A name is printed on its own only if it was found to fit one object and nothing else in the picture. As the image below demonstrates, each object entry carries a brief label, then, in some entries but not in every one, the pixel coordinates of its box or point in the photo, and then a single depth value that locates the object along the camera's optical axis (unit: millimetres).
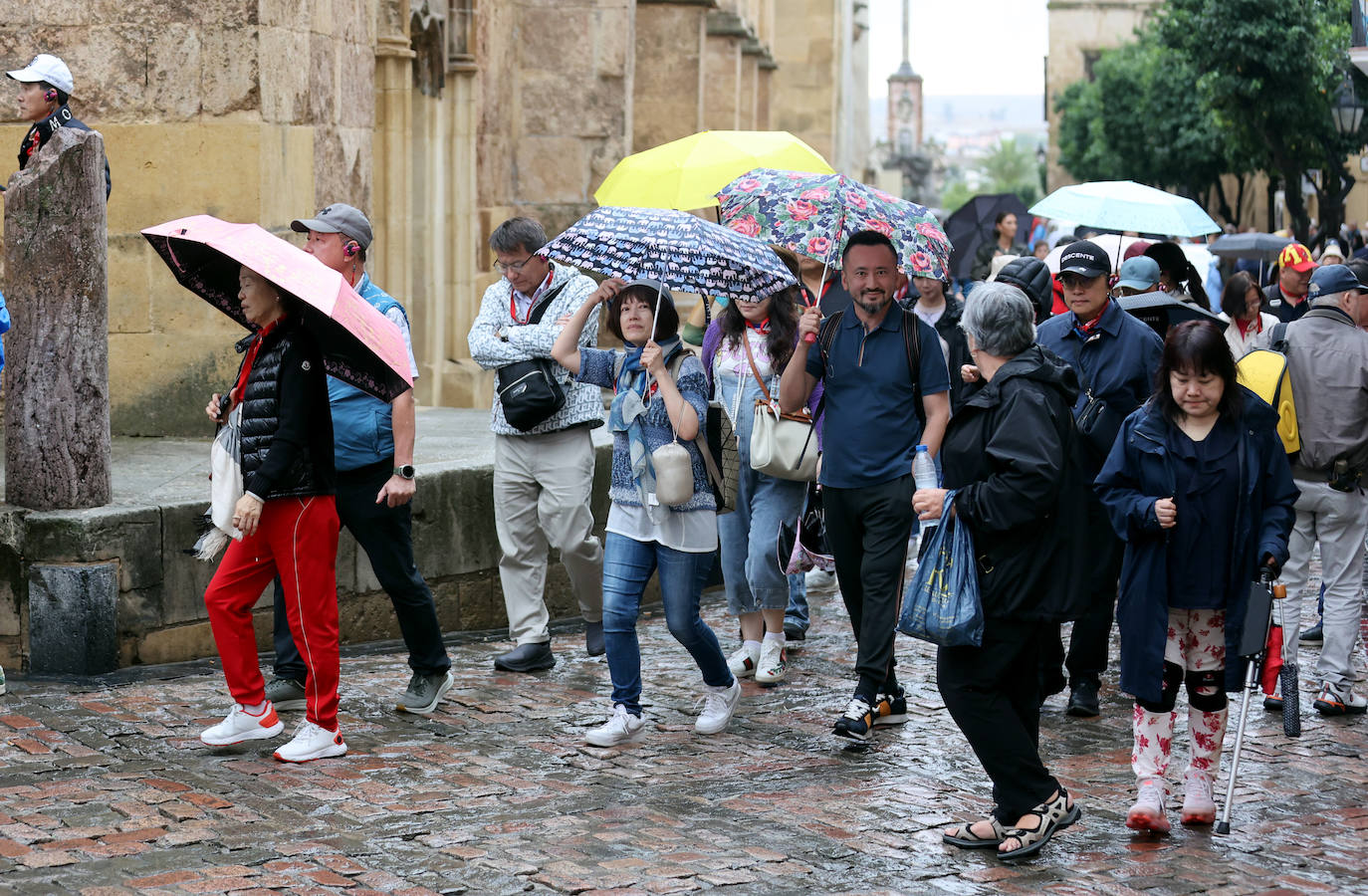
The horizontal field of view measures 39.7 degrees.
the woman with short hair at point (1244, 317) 9750
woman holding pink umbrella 6453
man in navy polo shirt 7070
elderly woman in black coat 5672
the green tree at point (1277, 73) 31891
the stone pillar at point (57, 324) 7812
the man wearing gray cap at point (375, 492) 7078
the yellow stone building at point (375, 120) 9680
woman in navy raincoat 5828
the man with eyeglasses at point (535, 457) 8000
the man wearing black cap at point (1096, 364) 7348
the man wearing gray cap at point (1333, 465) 7746
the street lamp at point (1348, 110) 23328
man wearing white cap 8852
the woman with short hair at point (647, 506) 6977
